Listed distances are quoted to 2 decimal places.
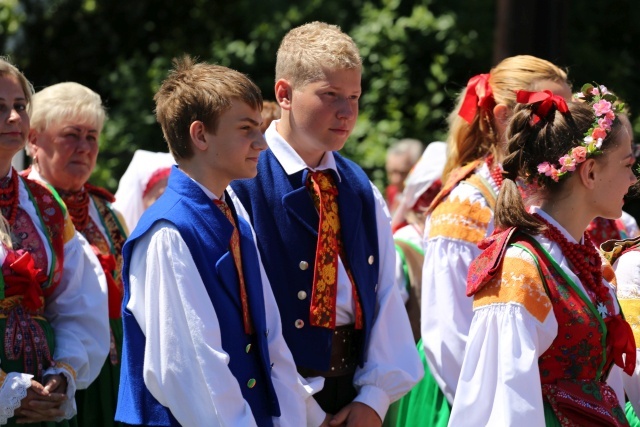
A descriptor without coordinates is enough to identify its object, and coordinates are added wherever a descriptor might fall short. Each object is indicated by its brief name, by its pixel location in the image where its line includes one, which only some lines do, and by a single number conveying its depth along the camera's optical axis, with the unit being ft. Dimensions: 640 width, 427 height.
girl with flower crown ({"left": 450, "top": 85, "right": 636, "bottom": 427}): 19.42
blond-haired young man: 22.52
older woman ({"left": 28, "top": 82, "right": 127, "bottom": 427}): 29.45
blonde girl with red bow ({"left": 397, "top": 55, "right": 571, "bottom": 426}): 25.35
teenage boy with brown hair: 19.20
